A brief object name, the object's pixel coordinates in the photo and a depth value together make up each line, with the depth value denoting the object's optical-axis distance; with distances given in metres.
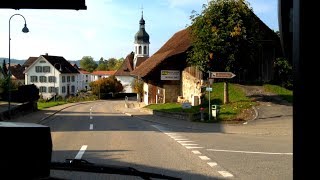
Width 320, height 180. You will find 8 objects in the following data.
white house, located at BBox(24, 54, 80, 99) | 119.75
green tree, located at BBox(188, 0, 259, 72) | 34.81
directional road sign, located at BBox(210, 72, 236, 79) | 29.73
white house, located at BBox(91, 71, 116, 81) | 186.52
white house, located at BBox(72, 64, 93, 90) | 161.75
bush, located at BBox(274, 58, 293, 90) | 46.66
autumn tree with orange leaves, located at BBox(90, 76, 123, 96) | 109.25
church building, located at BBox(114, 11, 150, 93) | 124.56
